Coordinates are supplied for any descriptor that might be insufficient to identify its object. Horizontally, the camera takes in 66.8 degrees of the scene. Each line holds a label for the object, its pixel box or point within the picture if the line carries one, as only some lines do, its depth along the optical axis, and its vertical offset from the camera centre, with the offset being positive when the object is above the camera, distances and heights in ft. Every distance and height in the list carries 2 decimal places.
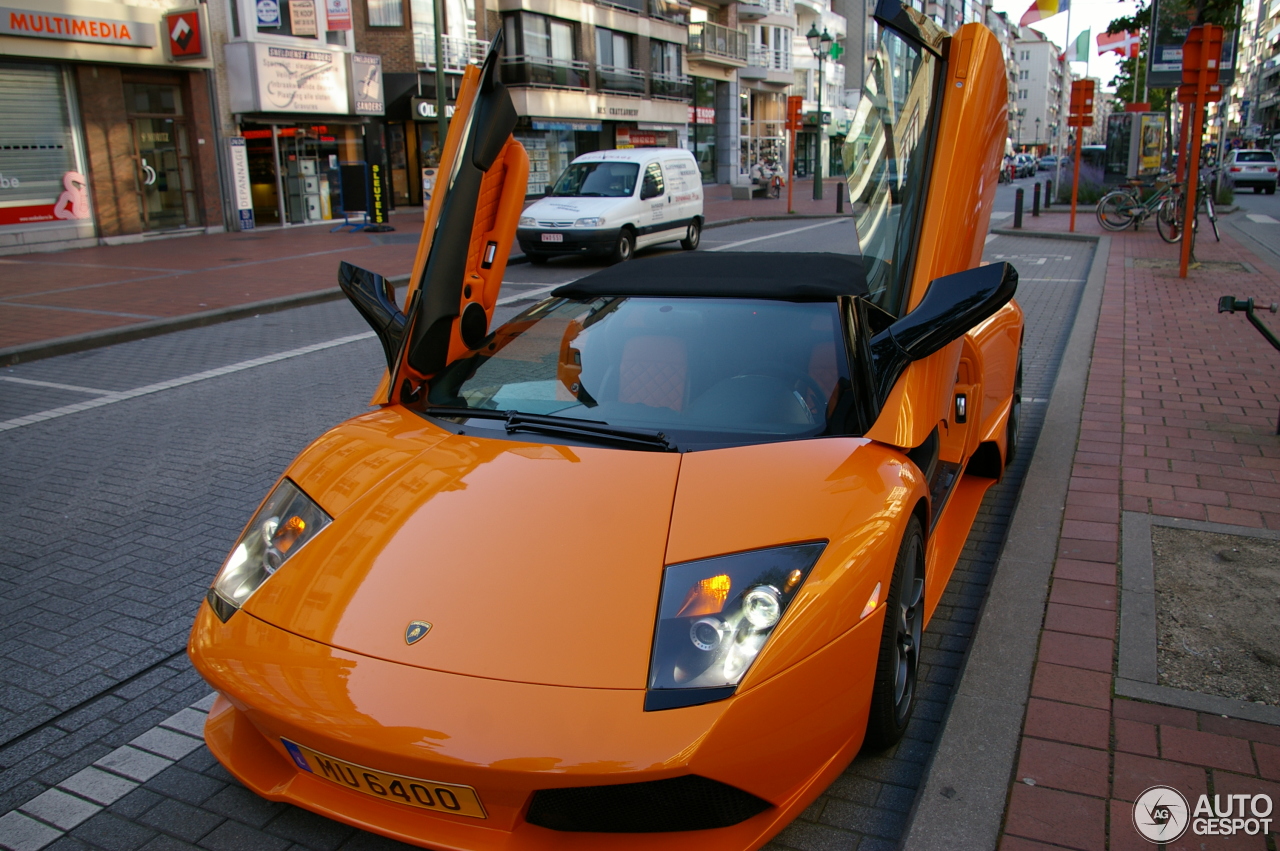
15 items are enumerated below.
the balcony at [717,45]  147.74 +21.17
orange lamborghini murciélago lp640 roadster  6.54 -2.80
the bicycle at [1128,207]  63.93 -2.30
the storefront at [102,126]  58.29 +4.63
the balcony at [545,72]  107.76 +12.76
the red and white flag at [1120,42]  99.14 +12.92
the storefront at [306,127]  70.95 +5.30
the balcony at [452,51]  95.14 +13.64
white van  52.95 -1.25
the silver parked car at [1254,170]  134.51 -0.13
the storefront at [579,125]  110.11 +7.48
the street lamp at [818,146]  108.65 +3.57
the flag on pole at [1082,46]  118.83 +15.09
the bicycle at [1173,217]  58.03 -2.77
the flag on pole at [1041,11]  63.62 +10.44
